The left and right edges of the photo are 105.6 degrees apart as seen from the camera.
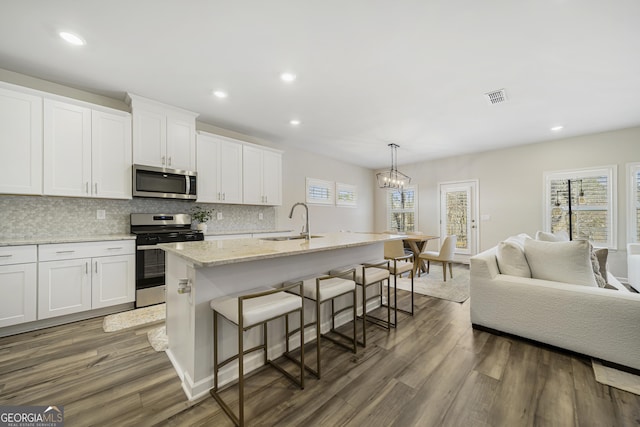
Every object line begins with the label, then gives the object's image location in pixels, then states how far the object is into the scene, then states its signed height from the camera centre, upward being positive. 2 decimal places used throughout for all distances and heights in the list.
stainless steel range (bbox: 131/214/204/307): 2.98 -0.47
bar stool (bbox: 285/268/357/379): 1.75 -0.60
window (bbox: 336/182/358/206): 6.39 +0.52
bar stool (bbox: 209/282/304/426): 1.34 -0.60
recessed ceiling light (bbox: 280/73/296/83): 2.62 +1.50
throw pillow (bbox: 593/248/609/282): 2.72 -0.54
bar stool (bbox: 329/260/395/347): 2.22 -0.60
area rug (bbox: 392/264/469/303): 3.55 -1.19
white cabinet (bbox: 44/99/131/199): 2.63 +0.73
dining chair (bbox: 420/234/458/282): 4.27 -0.72
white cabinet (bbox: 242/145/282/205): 4.23 +0.70
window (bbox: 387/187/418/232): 6.72 +0.11
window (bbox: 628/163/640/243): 4.02 +0.18
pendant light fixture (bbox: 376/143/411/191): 5.03 +1.07
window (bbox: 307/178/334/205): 5.67 +0.54
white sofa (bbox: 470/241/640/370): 1.79 -0.84
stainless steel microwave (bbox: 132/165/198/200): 3.09 +0.42
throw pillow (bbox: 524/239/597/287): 2.04 -0.43
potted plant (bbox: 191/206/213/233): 3.75 -0.03
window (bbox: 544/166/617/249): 4.27 +0.17
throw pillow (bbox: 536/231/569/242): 3.15 -0.32
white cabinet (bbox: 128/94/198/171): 3.10 +1.08
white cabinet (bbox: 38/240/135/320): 2.48 -0.68
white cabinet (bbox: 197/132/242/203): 3.71 +0.72
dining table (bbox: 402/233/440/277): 4.44 -0.64
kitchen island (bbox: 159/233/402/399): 1.58 -0.53
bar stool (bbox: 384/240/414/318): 2.88 -0.55
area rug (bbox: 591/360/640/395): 1.63 -1.17
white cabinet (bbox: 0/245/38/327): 2.28 -0.67
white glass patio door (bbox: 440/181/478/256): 5.72 -0.02
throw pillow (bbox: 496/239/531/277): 2.34 -0.47
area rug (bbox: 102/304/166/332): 2.54 -1.17
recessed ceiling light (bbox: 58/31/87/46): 2.03 +1.50
